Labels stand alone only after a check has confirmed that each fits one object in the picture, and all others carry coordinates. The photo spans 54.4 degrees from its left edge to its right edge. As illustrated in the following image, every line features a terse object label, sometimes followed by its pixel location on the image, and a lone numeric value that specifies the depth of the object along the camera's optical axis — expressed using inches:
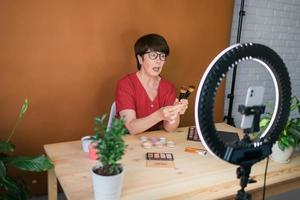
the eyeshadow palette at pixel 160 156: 50.1
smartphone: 28.4
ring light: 26.4
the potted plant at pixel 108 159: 32.8
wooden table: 40.0
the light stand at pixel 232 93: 94.8
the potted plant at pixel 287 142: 50.0
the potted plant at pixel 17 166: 49.9
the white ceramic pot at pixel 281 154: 50.8
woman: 63.4
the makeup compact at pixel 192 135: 60.8
